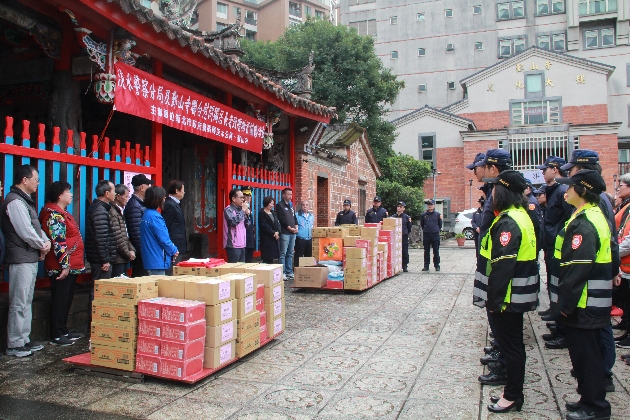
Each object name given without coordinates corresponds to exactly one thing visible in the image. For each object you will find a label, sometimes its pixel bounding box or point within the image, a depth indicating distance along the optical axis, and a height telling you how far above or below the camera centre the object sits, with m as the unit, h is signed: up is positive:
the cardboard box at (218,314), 4.23 -0.70
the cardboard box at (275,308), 5.29 -0.84
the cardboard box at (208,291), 4.23 -0.51
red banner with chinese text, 6.11 +1.69
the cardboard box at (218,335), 4.22 -0.88
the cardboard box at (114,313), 4.14 -0.67
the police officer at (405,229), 11.75 -0.04
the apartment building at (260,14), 46.84 +20.06
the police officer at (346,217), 11.58 +0.24
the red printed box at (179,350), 3.94 -0.93
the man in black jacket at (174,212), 6.14 +0.21
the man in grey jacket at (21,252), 4.62 -0.19
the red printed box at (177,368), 3.94 -1.07
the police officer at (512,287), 3.46 -0.41
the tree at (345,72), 24.11 +7.39
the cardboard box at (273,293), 5.28 -0.68
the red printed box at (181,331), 3.94 -0.79
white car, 24.58 +0.09
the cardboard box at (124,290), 4.15 -0.49
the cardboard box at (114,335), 4.14 -0.86
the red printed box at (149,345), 4.04 -0.91
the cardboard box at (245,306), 4.65 -0.71
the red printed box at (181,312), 3.94 -0.64
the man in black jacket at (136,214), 5.84 +0.18
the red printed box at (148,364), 4.03 -1.06
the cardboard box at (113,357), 4.13 -1.03
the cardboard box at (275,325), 5.28 -1.01
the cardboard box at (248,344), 4.61 -1.06
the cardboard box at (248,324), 4.63 -0.88
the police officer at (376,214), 11.80 +0.31
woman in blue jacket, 5.41 -0.07
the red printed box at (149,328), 4.04 -0.78
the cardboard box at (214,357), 4.22 -1.05
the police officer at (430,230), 11.62 -0.07
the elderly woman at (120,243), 5.51 -0.14
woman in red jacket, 4.97 -0.26
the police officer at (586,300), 3.24 -0.48
